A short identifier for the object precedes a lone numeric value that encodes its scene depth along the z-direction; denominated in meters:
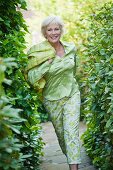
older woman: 4.57
